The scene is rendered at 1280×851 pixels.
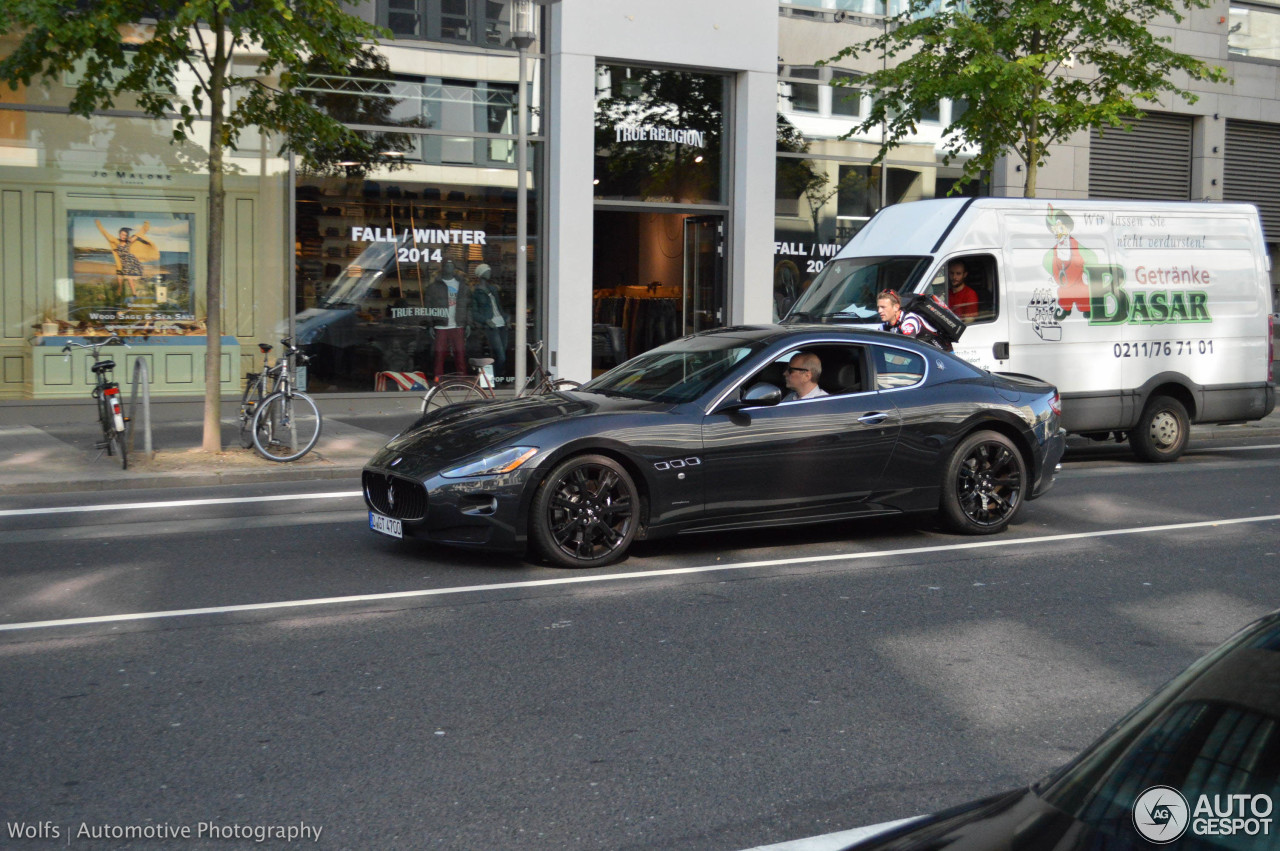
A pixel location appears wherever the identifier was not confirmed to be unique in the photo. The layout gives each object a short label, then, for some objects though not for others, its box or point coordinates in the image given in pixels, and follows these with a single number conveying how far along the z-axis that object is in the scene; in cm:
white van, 1289
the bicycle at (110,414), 1221
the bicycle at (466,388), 1482
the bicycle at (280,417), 1288
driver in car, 869
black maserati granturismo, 771
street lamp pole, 1479
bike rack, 1260
